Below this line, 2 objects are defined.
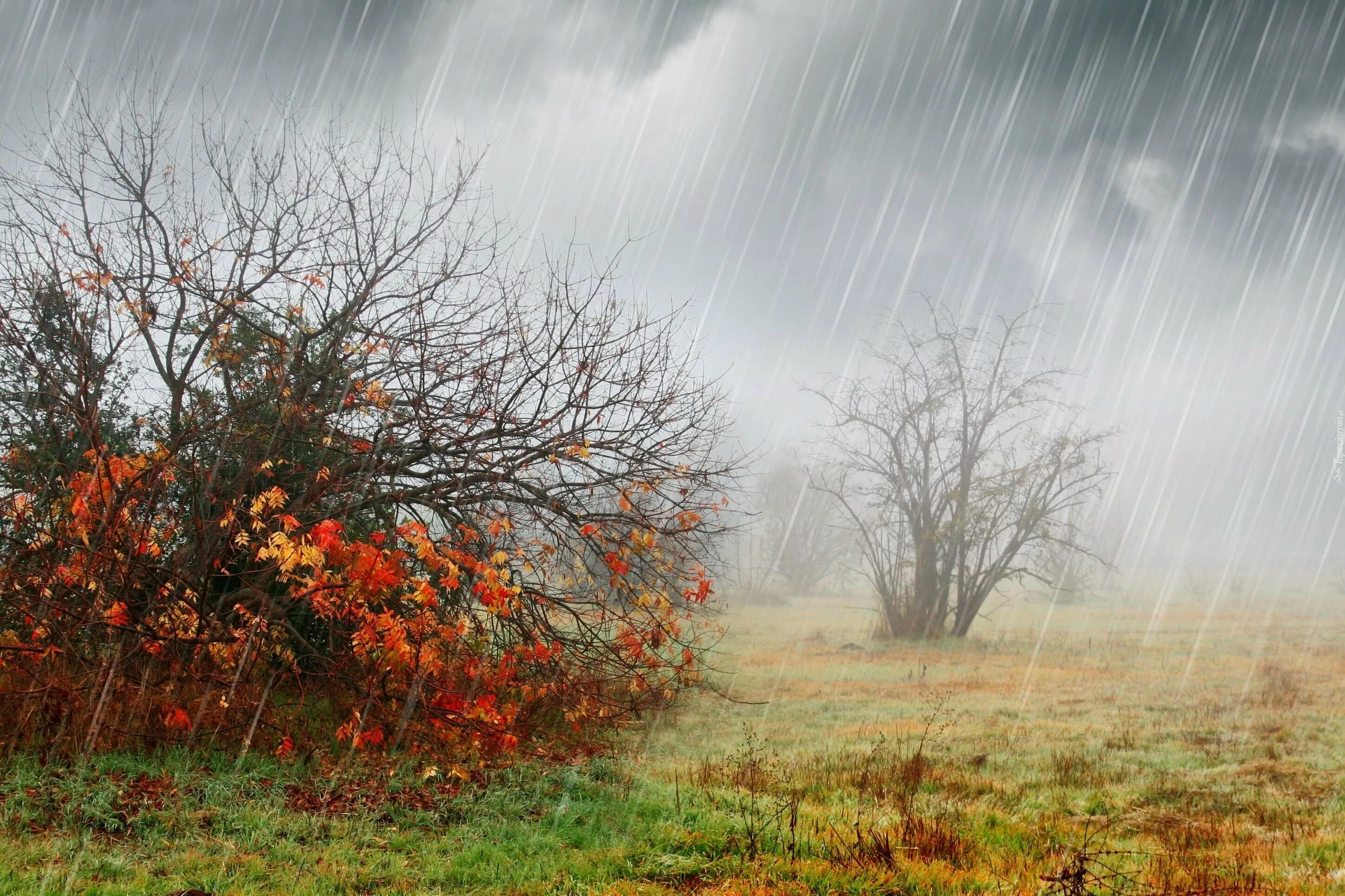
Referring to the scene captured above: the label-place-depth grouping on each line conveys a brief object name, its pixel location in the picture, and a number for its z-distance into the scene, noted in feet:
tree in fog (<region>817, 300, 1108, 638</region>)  70.95
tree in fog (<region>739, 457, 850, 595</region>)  153.89
